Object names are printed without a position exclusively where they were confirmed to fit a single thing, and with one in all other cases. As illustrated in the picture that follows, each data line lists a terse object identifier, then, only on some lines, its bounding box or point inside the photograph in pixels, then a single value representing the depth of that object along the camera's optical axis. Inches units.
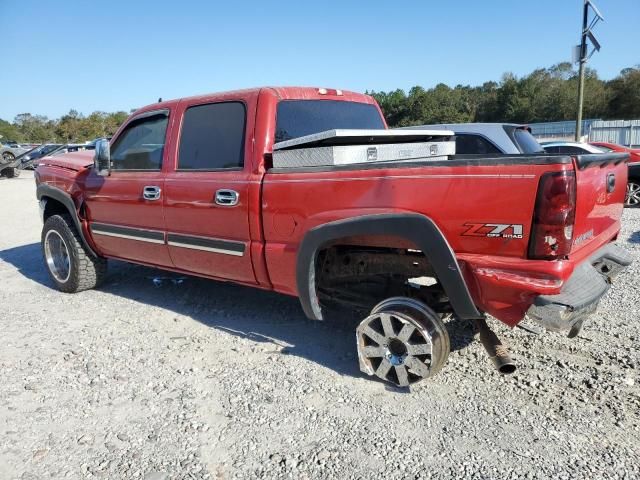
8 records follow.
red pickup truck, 104.0
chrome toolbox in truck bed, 127.7
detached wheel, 121.7
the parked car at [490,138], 273.1
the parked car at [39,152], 988.2
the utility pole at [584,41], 549.6
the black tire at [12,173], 889.9
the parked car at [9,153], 913.5
